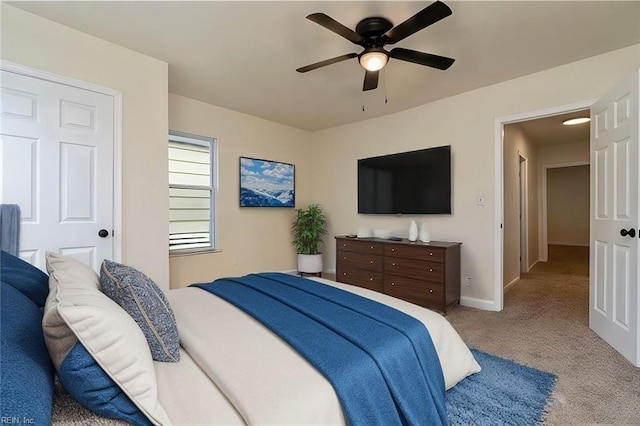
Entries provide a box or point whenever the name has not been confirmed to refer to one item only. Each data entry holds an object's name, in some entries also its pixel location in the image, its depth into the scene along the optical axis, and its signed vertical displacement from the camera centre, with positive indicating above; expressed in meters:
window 3.80 +0.27
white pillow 0.77 -0.35
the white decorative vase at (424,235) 3.55 -0.26
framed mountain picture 4.38 +0.45
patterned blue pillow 1.10 -0.36
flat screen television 3.68 +0.40
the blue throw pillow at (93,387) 0.77 -0.46
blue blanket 1.05 -0.53
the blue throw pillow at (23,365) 0.61 -0.36
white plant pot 4.75 -0.79
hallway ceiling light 4.32 +1.35
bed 0.77 -0.45
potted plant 4.77 -0.42
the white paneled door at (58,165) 2.18 +0.36
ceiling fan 2.01 +1.20
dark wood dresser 3.18 -0.65
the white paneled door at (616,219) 2.17 -0.05
